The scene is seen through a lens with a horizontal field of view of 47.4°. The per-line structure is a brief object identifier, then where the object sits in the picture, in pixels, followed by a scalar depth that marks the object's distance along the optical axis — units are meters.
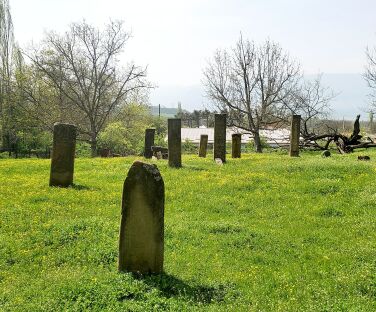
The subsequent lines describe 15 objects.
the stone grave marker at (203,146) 24.84
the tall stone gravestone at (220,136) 18.73
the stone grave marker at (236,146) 23.41
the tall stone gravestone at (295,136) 22.02
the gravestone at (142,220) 6.41
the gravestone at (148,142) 22.80
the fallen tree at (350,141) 26.05
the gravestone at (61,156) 12.75
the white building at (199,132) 50.29
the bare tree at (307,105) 38.02
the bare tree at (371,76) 36.87
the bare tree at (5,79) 38.62
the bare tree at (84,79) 36.06
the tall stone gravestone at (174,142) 16.94
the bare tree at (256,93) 38.06
